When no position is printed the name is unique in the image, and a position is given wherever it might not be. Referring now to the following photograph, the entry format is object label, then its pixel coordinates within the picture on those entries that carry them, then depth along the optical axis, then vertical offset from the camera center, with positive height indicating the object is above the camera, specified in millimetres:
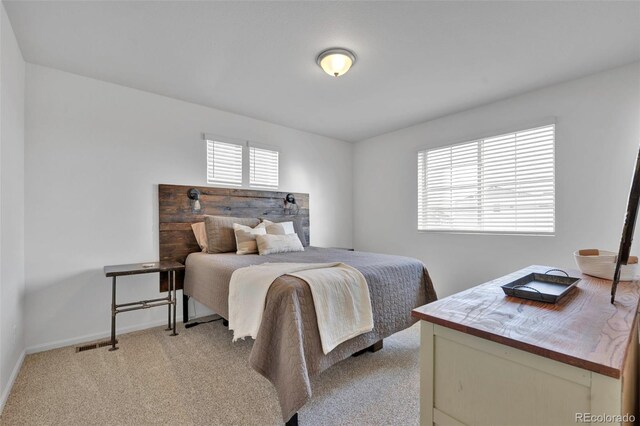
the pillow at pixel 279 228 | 3441 -207
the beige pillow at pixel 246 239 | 3104 -309
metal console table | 2564 -715
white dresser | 692 -418
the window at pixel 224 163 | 3627 +636
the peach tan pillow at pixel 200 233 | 3295 -259
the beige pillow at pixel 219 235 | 3178 -270
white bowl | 1472 -303
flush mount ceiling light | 2350 +1283
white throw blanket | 1776 -587
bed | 1558 -670
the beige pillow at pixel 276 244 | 3072 -364
